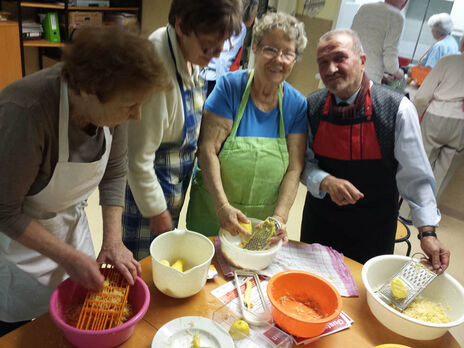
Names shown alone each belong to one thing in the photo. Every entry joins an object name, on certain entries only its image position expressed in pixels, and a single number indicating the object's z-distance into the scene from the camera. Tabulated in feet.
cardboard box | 13.06
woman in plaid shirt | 3.84
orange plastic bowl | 3.43
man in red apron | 4.80
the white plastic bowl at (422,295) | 3.54
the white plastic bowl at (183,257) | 3.55
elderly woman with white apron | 2.80
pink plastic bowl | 2.89
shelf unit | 11.76
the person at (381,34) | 10.80
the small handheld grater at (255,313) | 3.56
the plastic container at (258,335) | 3.31
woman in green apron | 4.98
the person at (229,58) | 7.97
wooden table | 3.17
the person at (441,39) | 11.43
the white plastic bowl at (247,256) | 4.13
